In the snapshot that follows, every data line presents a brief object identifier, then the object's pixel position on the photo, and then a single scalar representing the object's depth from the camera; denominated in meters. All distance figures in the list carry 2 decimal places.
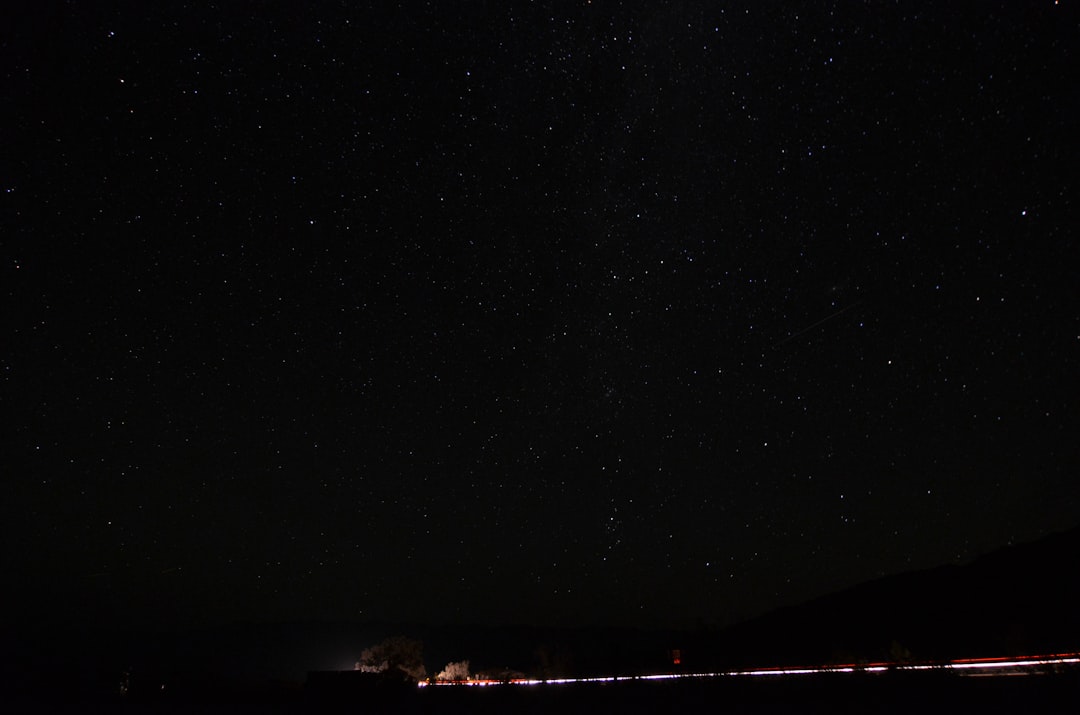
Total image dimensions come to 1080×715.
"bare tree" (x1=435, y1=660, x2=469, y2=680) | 33.03
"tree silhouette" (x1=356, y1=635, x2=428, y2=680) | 33.41
